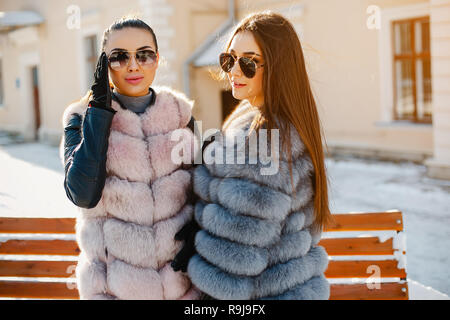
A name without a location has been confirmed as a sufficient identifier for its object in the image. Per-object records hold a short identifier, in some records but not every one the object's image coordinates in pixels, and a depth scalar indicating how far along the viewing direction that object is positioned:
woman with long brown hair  1.75
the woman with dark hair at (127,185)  1.89
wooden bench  3.01
